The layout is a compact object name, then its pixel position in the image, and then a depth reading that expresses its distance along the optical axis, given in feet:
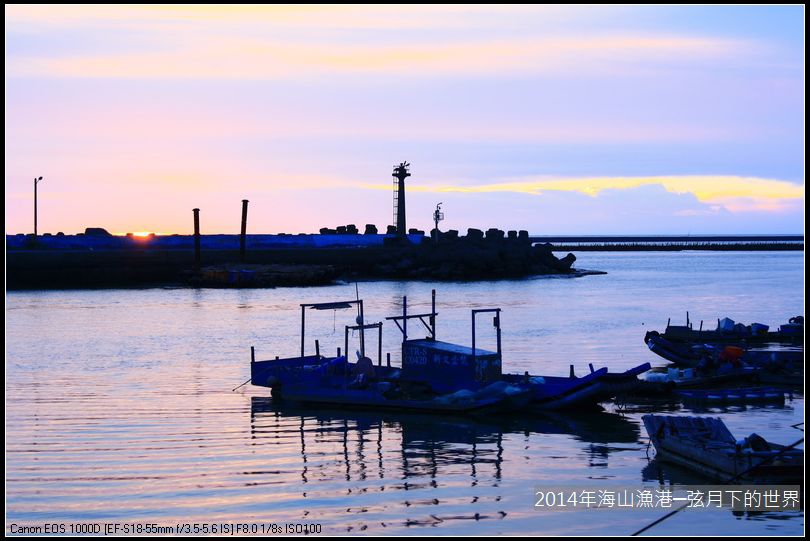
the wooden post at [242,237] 322.53
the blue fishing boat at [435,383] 96.48
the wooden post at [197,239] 322.01
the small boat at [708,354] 118.52
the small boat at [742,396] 102.89
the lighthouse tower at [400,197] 361.71
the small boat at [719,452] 67.10
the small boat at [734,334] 157.58
